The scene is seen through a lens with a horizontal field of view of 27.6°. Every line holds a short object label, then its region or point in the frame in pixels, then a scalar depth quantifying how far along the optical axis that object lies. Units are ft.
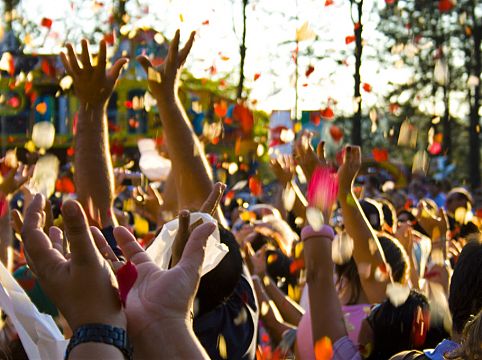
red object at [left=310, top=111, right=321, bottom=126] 49.34
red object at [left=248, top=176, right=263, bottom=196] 36.32
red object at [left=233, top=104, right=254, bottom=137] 40.93
